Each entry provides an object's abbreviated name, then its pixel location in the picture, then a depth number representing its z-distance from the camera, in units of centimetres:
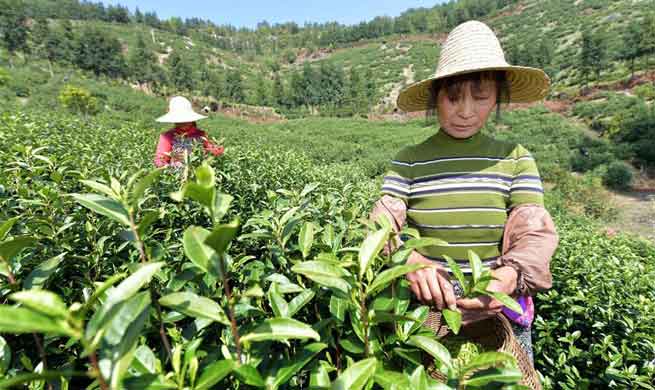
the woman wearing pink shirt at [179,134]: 239
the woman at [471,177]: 137
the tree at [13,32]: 4550
